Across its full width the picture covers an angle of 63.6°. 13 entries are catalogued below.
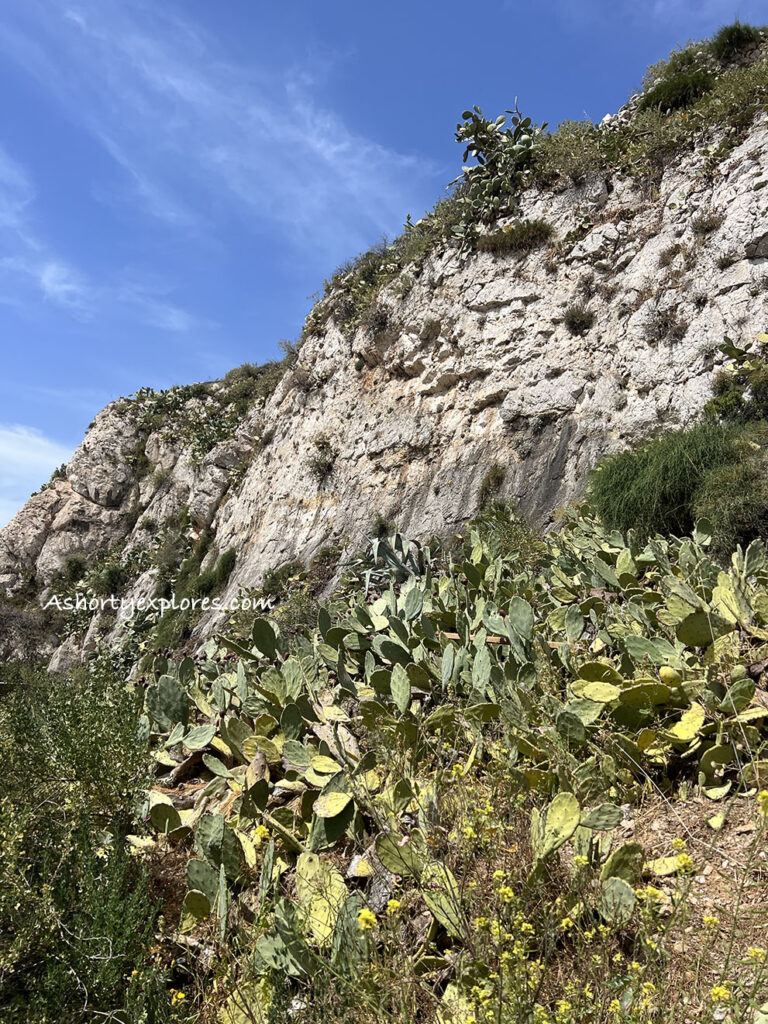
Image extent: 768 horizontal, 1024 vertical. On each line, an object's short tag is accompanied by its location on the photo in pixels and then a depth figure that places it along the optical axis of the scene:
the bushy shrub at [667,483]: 5.29
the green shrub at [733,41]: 9.29
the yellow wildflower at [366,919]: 1.39
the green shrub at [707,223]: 7.48
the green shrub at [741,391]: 5.80
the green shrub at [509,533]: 4.72
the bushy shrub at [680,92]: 9.16
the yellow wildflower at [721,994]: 1.13
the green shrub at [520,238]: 9.73
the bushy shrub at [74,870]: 1.48
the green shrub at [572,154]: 9.62
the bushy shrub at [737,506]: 4.47
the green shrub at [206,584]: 13.23
